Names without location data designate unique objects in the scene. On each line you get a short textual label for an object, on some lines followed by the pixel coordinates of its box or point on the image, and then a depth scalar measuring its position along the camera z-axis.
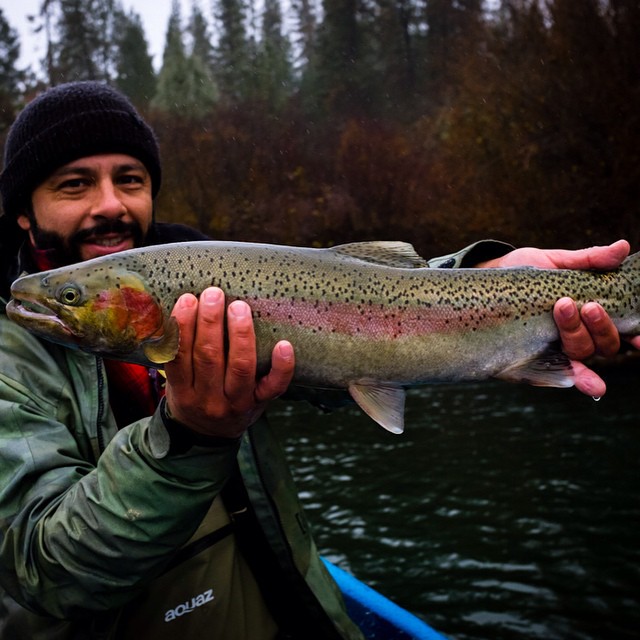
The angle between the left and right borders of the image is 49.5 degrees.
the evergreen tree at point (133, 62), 29.33
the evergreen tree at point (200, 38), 32.69
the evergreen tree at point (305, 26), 31.70
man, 1.67
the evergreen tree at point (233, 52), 27.36
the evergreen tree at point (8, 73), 23.97
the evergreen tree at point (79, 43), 26.78
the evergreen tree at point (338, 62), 26.70
